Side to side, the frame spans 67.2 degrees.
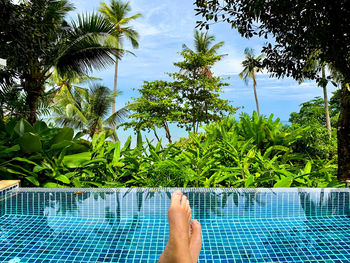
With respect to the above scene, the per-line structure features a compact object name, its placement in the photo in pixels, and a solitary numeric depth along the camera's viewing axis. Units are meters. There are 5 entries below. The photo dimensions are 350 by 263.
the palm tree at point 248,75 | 23.67
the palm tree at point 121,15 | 18.59
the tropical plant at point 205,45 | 18.38
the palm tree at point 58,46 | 5.74
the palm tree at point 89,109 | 14.17
